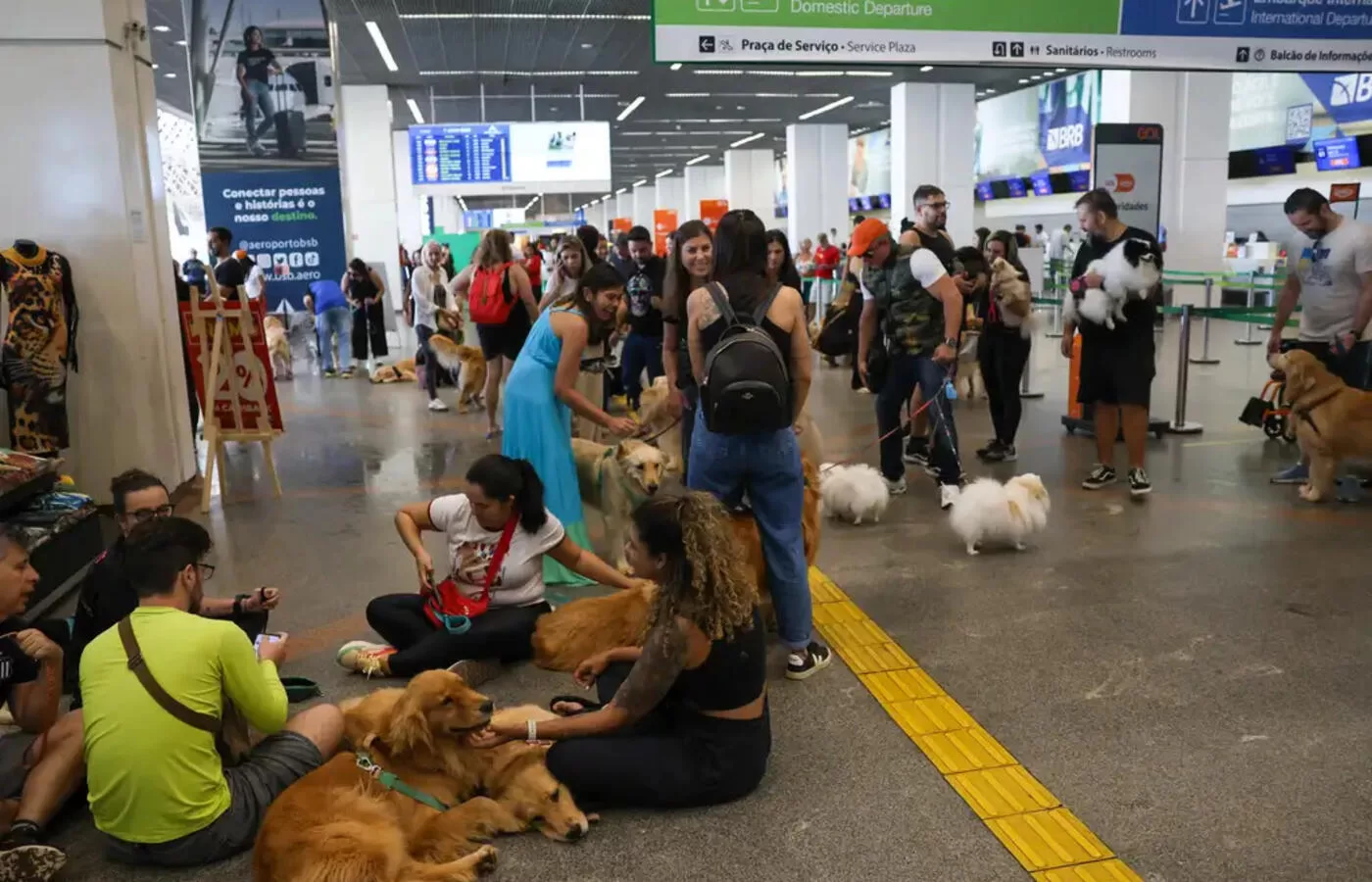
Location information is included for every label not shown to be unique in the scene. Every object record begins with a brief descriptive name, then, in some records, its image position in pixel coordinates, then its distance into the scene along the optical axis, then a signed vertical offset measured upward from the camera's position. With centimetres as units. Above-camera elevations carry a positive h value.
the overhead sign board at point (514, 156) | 2045 +197
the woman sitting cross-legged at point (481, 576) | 412 -125
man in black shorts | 652 -62
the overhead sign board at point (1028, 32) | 679 +144
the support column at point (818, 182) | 3012 +202
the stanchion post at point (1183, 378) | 856 -104
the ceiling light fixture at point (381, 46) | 1655 +358
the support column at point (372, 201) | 2059 +117
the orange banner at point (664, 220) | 2880 +98
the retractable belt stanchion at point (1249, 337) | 1604 -135
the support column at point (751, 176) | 3778 +276
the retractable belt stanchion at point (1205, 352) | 1362 -132
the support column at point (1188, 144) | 1681 +167
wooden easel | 718 -77
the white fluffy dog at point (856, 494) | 626 -139
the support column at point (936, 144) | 2227 +226
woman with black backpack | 381 -56
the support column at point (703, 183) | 4481 +304
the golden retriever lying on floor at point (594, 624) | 412 -141
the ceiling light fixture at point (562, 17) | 1563 +350
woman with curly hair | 301 -124
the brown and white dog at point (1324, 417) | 629 -100
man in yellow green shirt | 269 -115
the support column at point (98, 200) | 630 +40
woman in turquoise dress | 498 -59
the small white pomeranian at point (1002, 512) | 552 -133
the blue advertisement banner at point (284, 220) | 1500 +60
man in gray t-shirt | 652 -27
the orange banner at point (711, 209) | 2028 +89
